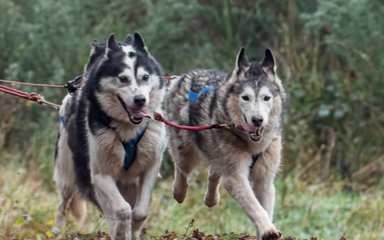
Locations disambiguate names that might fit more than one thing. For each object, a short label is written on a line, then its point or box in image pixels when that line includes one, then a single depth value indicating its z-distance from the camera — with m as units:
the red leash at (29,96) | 14.89
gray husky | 14.30
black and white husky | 14.09
